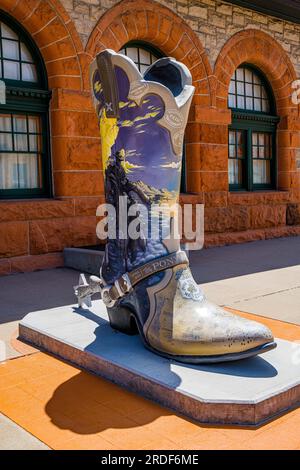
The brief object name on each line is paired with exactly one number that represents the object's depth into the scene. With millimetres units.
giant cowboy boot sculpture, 2836
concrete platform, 2434
